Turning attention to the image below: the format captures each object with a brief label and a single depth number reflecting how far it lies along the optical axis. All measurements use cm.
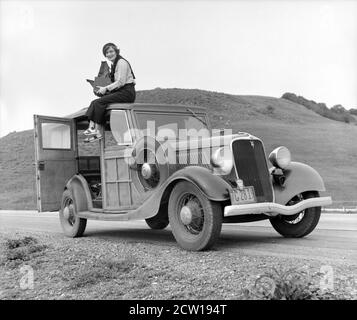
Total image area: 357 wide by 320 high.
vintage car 610
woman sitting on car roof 779
